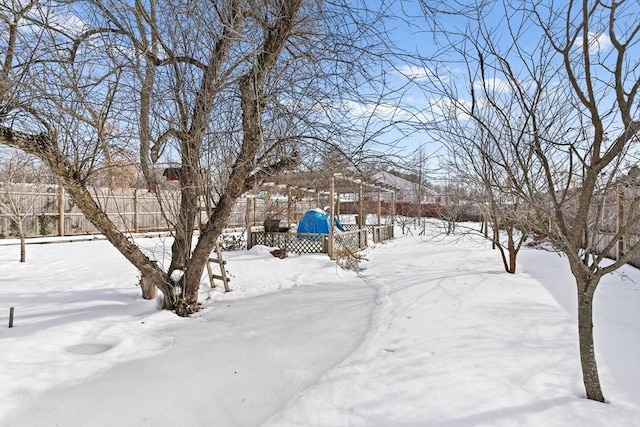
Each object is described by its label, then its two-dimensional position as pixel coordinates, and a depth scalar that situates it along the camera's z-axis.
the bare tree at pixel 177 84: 3.65
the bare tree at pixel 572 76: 2.36
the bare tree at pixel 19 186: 7.56
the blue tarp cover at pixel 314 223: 11.41
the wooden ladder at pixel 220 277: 6.34
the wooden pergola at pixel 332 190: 10.20
